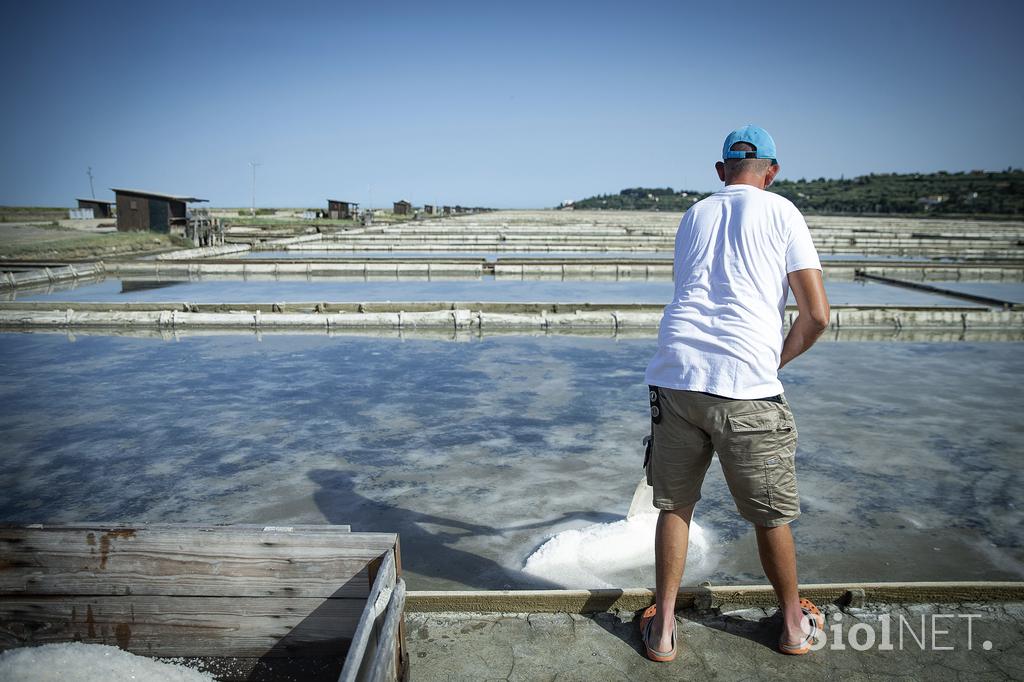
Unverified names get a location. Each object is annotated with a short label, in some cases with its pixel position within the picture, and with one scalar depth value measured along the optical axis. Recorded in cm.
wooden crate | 192
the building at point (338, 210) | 4744
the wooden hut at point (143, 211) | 2380
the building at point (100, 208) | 4296
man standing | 191
